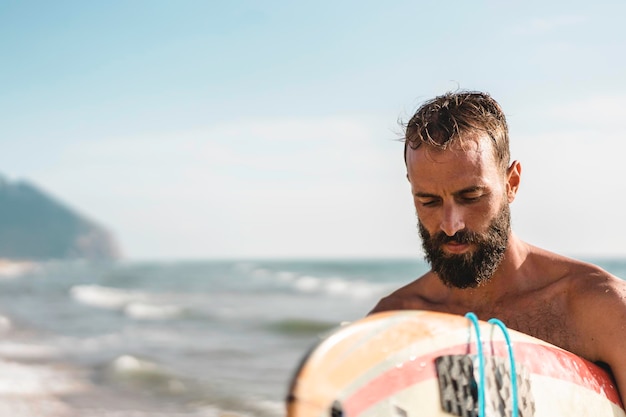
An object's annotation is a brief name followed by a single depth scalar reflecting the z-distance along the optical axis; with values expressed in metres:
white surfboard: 2.03
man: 2.83
